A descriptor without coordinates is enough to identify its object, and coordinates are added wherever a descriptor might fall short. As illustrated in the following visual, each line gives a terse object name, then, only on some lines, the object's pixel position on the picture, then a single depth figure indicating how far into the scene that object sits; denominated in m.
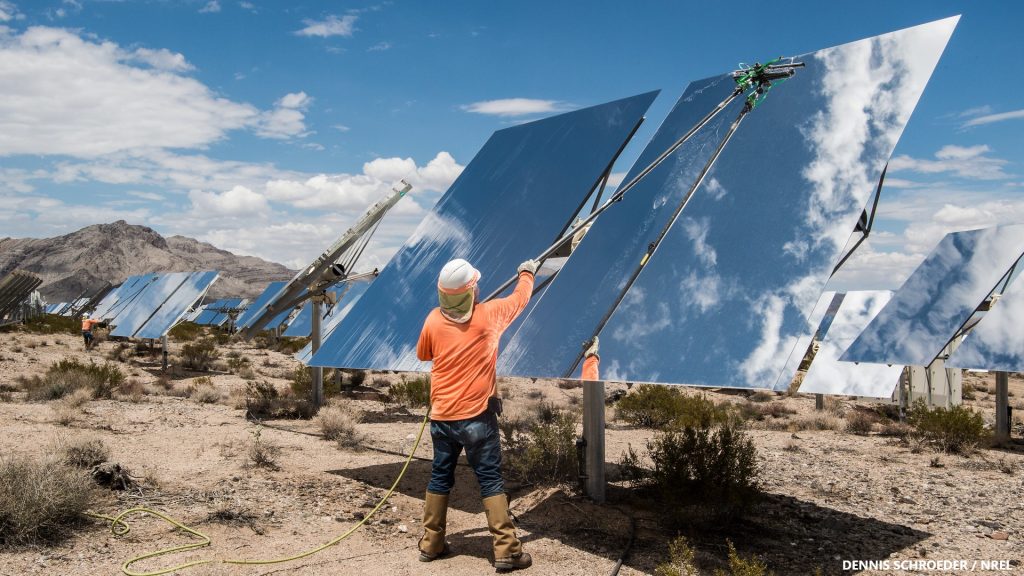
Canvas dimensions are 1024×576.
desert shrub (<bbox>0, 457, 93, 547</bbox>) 6.64
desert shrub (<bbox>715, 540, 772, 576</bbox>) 4.75
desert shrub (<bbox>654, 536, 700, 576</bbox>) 5.09
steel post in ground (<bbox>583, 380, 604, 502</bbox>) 7.73
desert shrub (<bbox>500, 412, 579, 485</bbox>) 8.66
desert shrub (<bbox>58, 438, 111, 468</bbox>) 8.87
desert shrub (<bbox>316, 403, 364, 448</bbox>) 11.88
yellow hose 6.25
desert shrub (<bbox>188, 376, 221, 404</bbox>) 17.75
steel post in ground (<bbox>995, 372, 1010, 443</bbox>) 13.89
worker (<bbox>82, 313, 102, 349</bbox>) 32.83
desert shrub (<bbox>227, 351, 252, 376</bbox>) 27.09
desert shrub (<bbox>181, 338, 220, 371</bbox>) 27.27
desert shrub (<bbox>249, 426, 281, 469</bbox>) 10.02
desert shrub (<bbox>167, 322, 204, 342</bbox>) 42.94
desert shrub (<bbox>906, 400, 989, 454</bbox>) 12.96
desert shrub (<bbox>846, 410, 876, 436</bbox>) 15.79
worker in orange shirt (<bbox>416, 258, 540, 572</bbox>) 6.10
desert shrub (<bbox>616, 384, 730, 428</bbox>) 15.30
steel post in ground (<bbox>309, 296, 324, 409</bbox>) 16.11
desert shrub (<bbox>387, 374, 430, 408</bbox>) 17.84
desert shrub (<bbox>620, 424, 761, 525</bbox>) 7.57
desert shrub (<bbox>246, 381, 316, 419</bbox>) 15.44
